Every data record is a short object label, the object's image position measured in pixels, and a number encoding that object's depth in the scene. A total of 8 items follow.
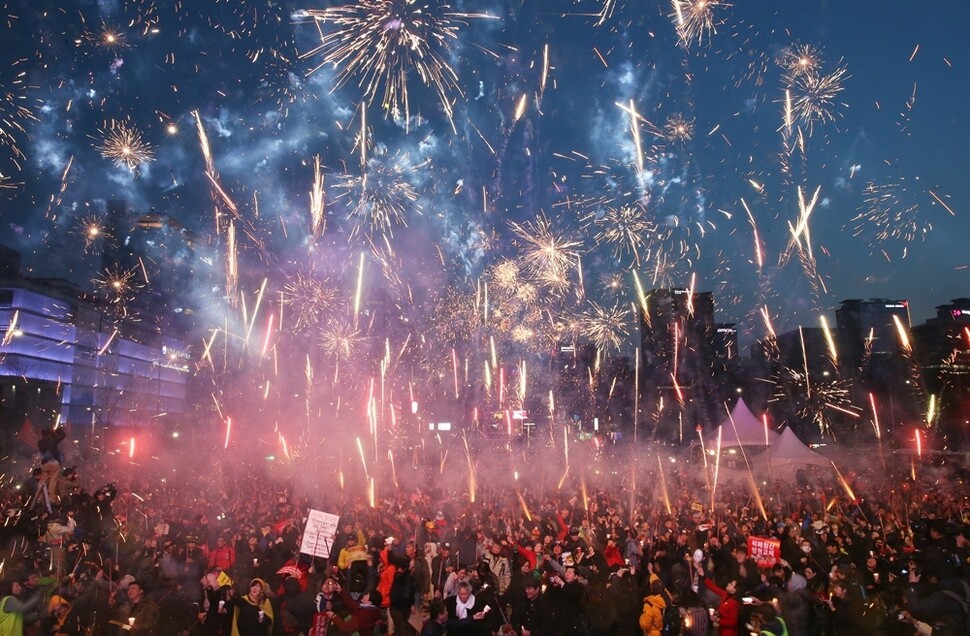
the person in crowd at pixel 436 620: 7.70
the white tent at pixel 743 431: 27.94
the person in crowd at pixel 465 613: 7.80
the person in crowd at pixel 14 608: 7.87
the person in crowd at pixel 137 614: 8.32
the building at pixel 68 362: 61.38
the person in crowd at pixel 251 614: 7.95
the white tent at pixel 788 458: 25.03
